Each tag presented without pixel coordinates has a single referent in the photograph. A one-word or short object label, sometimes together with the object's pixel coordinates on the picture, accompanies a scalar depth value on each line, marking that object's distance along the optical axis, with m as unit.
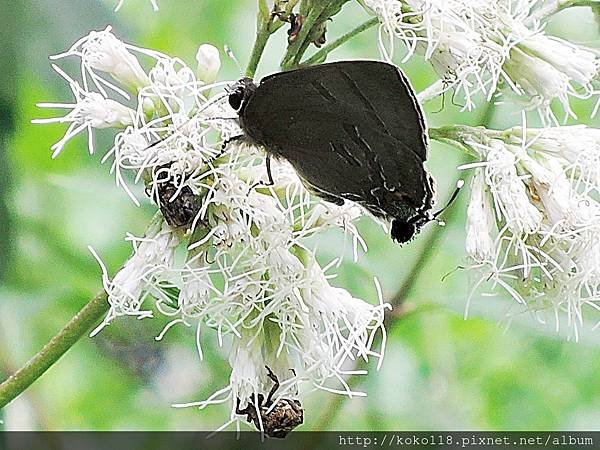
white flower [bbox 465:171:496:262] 0.30
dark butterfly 0.28
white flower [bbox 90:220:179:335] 0.29
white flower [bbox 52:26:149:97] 0.30
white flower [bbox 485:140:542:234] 0.30
